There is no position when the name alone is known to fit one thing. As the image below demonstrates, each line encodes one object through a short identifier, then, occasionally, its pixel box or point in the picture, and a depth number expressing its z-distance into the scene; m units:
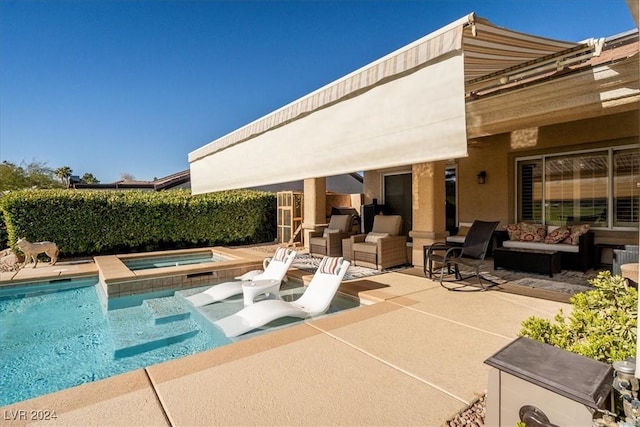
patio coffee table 8.11
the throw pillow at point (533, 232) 9.64
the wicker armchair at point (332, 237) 11.54
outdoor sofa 8.61
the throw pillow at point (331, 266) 6.61
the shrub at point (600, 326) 2.37
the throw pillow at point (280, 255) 8.11
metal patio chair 7.08
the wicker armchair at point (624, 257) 6.25
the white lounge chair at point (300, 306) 5.47
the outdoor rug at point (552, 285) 6.74
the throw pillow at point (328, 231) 11.66
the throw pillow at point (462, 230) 11.88
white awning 3.09
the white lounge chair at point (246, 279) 7.28
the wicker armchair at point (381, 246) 9.34
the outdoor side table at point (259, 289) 6.75
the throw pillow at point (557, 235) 9.11
